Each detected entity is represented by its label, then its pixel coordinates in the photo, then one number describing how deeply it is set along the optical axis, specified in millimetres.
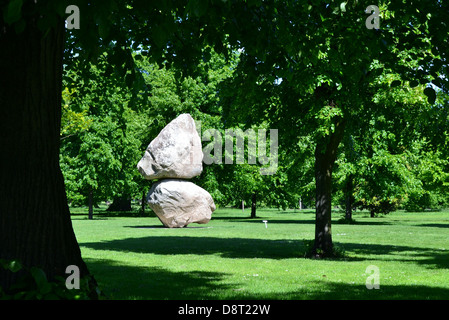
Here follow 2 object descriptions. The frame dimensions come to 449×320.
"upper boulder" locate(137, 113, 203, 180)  29047
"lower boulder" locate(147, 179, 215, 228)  28438
